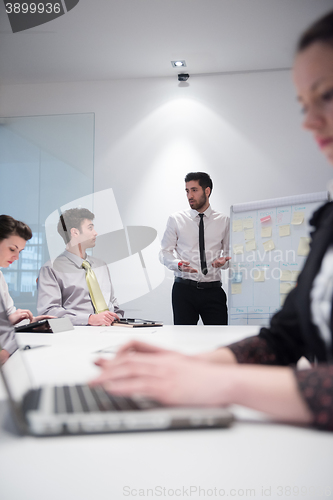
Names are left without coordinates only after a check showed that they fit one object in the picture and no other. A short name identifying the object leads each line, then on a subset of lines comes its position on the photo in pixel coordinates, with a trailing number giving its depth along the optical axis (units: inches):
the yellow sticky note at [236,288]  84.2
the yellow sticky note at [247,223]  83.7
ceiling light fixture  96.8
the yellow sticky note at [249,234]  82.7
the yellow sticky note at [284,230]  78.7
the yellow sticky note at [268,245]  80.0
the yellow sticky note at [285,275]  78.5
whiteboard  78.1
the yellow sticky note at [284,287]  78.8
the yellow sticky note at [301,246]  76.6
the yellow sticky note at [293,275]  77.3
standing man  79.9
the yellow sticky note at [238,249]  83.0
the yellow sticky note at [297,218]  77.6
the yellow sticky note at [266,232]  80.8
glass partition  103.3
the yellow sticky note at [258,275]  81.1
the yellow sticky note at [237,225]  85.0
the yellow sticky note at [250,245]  82.3
